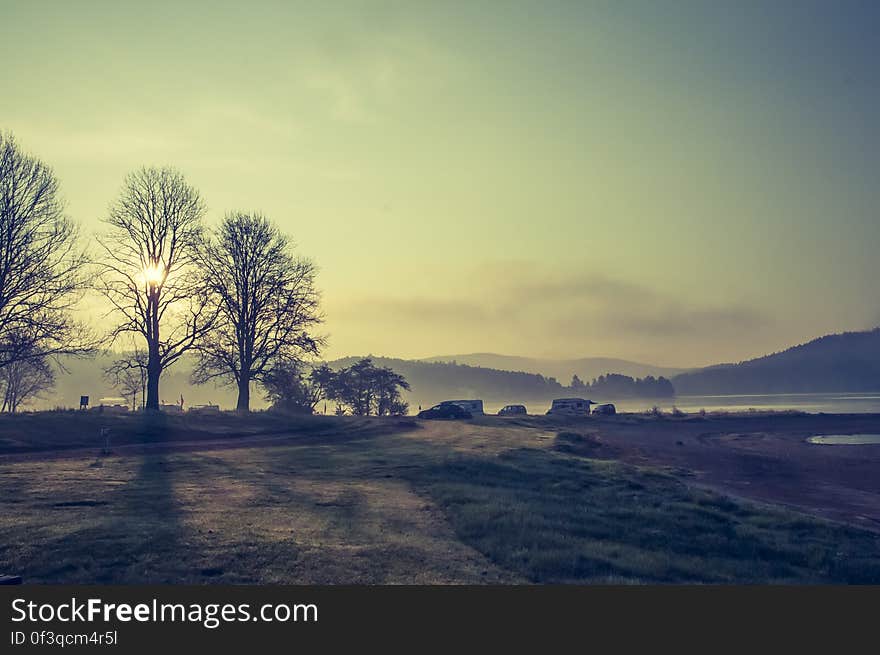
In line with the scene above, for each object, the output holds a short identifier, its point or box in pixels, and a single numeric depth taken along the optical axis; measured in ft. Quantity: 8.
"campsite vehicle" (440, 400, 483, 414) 278.85
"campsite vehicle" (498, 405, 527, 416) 293.33
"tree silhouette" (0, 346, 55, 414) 246.68
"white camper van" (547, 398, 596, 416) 290.95
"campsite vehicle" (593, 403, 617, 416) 286.46
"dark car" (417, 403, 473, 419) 230.07
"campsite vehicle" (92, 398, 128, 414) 137.28
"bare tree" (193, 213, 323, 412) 180.14
